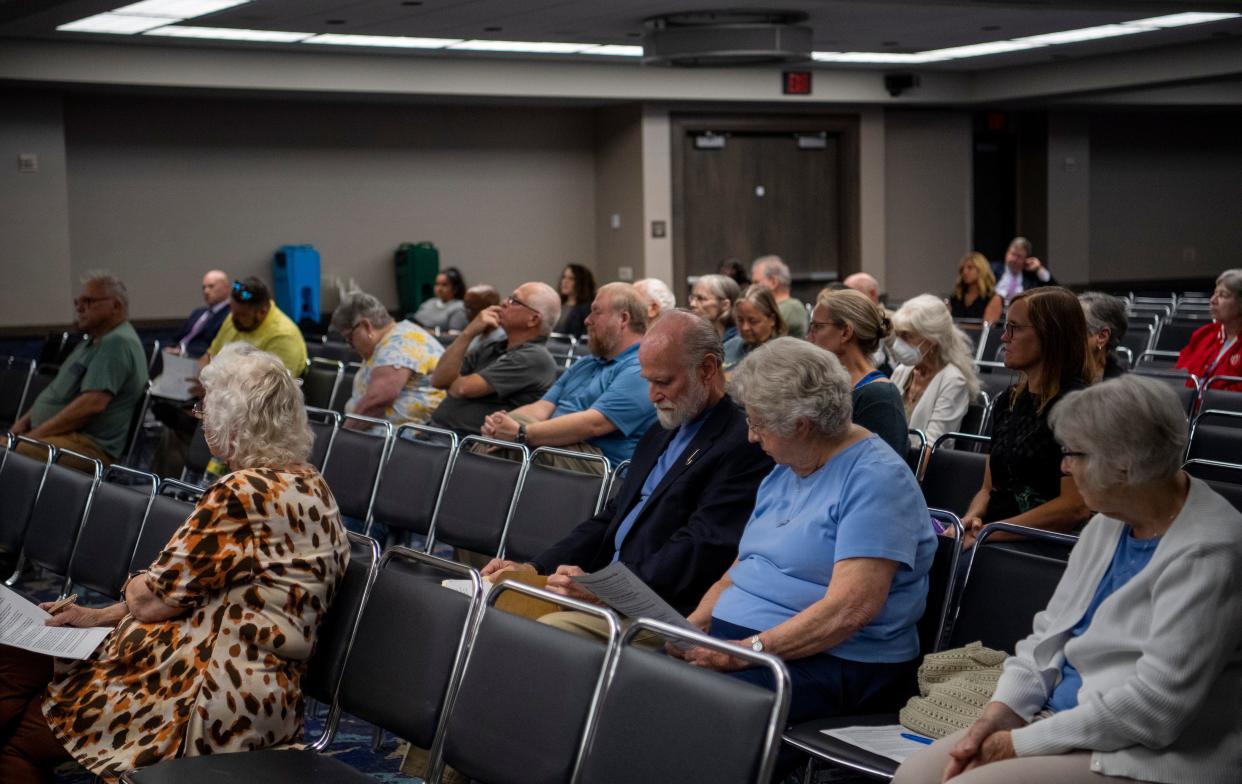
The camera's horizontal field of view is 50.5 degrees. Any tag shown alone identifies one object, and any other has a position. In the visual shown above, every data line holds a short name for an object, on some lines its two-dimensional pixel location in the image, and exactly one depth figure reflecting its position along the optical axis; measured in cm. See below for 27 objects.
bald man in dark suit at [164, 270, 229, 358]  922
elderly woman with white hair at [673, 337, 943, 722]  279
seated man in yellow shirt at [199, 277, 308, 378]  744
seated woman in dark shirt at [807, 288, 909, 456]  425
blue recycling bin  1280
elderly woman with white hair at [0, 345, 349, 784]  292
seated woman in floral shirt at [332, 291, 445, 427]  634
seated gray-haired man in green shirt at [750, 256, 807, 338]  842
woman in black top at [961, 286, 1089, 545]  387
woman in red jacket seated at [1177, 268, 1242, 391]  632
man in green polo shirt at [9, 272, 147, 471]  641
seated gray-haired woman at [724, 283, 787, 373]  638
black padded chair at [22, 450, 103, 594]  410
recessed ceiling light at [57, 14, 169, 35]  934
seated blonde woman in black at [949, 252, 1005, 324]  1056
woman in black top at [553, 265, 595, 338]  1073
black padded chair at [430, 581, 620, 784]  239
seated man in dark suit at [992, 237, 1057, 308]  1120
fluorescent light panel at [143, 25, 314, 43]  1000
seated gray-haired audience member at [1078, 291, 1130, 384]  513
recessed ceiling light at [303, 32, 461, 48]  1076
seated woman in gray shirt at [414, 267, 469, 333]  1144
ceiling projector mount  986
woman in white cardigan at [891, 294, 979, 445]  531
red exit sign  1365
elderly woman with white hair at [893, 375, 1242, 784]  221
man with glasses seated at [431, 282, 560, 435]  569
